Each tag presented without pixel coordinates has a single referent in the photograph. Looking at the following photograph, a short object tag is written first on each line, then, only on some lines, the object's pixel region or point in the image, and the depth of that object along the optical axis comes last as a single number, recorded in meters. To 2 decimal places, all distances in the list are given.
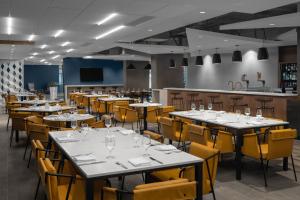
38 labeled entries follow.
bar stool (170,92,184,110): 14.16
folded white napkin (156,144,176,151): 3.42
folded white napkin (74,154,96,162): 3.05
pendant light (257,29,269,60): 9.55
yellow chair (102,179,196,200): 2.37
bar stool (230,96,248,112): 10.62
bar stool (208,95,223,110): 11.71
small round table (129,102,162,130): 8.46
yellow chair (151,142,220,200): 3.27
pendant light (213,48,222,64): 11.98
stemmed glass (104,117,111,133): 4.37
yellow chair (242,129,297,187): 4.52
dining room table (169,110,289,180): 4.88
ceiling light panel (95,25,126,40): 8.91
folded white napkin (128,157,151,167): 2.87
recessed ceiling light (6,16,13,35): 7.55
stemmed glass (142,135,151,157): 3.35
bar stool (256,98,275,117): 9.35
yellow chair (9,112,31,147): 7.10
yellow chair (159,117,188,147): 5.83
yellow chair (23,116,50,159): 5.41
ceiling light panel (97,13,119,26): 7.18
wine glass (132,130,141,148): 3.68
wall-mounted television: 23.20
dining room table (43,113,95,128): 5.99
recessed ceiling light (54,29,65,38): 9.70
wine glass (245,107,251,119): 6.03
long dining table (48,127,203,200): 2.71
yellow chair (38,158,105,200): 2.81
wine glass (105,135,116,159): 3.33
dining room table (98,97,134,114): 10.70
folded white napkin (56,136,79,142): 4.01
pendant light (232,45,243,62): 10.81
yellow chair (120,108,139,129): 8.38
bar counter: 8.98
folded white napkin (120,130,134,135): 4.37
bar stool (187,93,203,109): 12.92
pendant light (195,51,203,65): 12.89
